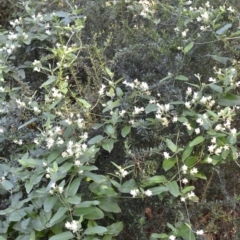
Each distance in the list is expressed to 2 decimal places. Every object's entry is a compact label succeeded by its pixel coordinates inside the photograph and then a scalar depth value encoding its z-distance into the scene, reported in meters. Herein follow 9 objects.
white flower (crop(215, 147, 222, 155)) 1.59
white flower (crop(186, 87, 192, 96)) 1.70
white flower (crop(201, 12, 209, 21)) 1.87
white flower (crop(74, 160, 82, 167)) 1.54
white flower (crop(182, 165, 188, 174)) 1.59
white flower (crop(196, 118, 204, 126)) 1.60
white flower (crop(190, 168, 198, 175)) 1.59
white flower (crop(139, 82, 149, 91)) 1.75
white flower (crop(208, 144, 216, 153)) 1.59
